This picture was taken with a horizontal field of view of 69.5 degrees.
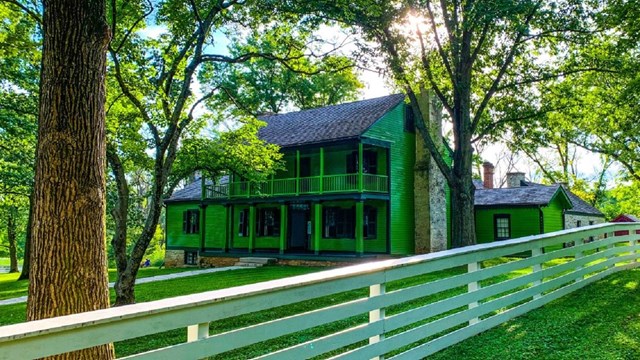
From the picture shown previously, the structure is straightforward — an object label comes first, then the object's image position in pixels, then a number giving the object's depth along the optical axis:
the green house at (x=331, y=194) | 21.73
